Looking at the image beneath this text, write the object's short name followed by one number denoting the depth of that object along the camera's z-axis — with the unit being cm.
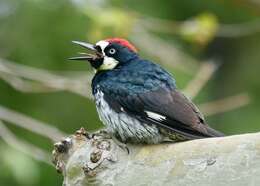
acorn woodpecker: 795
